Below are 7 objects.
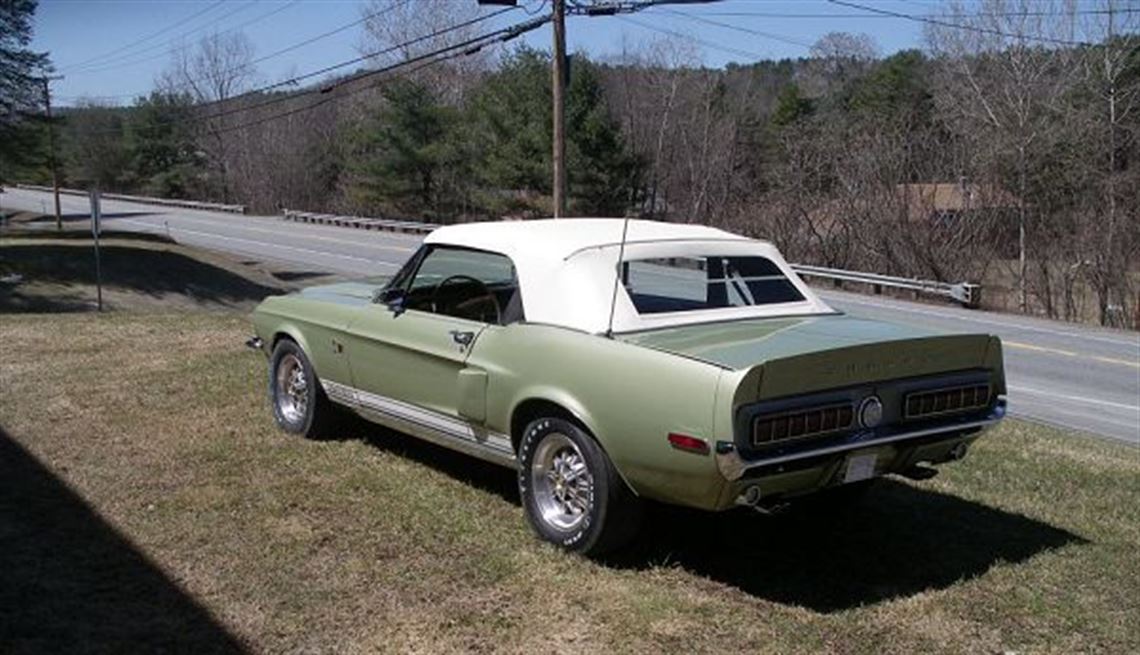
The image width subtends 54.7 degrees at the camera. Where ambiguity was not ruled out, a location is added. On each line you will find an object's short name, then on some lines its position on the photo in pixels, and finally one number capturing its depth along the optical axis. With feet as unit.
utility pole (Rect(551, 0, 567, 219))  83.46
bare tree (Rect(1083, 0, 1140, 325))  91.15
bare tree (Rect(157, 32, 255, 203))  264.93
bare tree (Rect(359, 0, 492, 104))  207.72
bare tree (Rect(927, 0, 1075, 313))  117.91
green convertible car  14.21
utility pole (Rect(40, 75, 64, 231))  123.56
